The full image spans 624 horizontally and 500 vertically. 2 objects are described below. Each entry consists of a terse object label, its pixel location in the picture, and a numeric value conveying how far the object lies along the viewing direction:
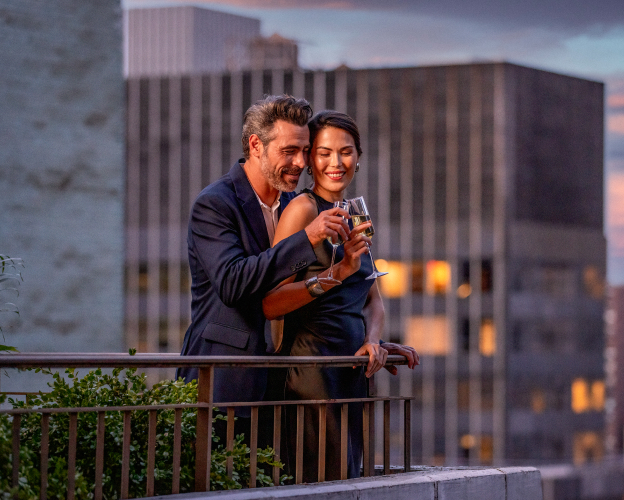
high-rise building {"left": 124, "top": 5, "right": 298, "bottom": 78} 55.23
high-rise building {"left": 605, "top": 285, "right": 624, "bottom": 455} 166.38
